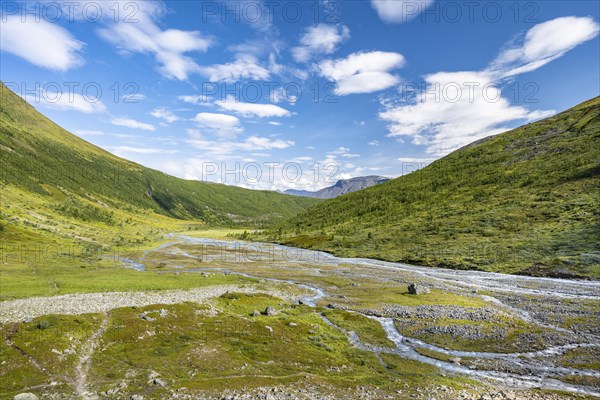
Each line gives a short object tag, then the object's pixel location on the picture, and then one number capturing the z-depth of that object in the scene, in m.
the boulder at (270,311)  45.97
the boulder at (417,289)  59.69
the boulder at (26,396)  21.67
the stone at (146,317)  39.39
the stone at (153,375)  26.23
